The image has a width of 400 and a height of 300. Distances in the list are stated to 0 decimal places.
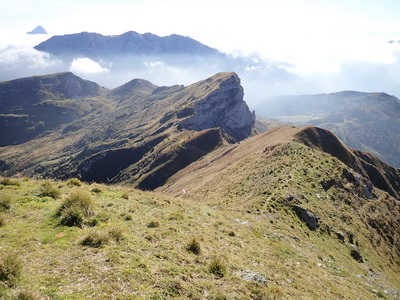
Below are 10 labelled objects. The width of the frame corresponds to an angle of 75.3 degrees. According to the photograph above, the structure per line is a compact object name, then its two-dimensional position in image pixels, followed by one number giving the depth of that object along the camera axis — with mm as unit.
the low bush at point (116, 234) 13668
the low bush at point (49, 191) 18703
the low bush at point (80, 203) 15617
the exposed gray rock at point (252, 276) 13305
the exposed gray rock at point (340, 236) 31181
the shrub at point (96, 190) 22244
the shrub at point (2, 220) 13109
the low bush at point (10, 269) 8906
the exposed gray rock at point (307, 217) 31042
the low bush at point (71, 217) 14445
